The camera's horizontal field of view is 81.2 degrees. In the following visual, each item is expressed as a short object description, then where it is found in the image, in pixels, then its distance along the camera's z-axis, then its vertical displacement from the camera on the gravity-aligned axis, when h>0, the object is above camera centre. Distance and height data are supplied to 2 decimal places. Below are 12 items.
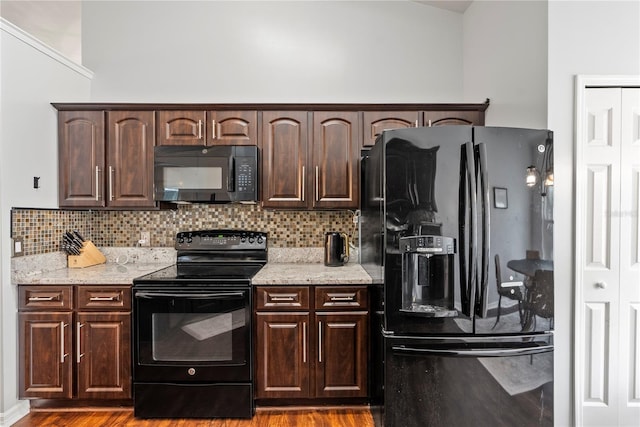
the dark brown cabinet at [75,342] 2.45 -0.87
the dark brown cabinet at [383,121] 2.90 +0.69
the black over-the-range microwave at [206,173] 2.80 +0.28
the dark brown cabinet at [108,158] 2.88 +0.40
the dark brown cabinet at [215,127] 2.91 +0.65
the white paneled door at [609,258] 2.12 -0.27
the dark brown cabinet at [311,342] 2.48 -0.88
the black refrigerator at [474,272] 1.95 -0.32
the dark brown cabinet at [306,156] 2.91 +0.42
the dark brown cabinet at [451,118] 2.90 +0.72
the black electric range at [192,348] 2.42 -0.90
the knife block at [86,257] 2.87 -0.37
